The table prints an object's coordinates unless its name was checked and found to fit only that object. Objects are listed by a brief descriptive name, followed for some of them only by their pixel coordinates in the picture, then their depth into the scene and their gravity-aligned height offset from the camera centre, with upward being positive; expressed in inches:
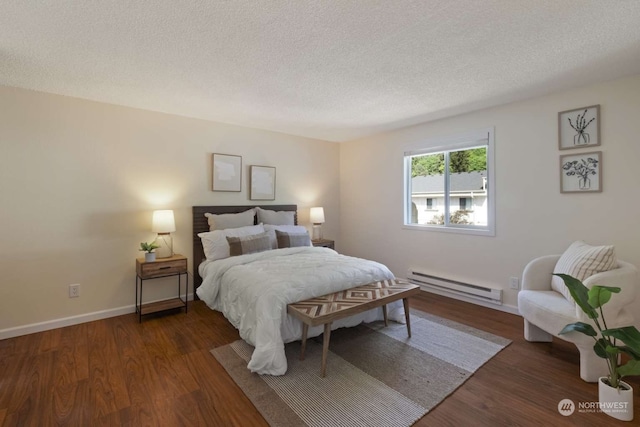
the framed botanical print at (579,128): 107.7 +34.1
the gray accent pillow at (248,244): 131.3 -13.2
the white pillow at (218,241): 131.3 -11.6
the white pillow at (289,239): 147.5 -12.0
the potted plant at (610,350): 63.7 -30.3
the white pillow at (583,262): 86.2 -13.8
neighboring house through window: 140.5 +16.7
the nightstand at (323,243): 176.0 -16.5
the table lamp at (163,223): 128.3 -3.4
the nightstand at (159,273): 123.1 -24.8
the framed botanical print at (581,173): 107.8 +16.9
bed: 85.7 -23.4
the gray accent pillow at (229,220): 145.0 -2.3
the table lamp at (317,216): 183.6 -0.1
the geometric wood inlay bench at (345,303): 83.0 -27.2
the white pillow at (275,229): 145.7 -7.3
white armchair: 79.0 -27.1
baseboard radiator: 134.2 -35.4
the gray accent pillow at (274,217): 162.4 -0.7
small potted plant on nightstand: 125.3 -15.6
